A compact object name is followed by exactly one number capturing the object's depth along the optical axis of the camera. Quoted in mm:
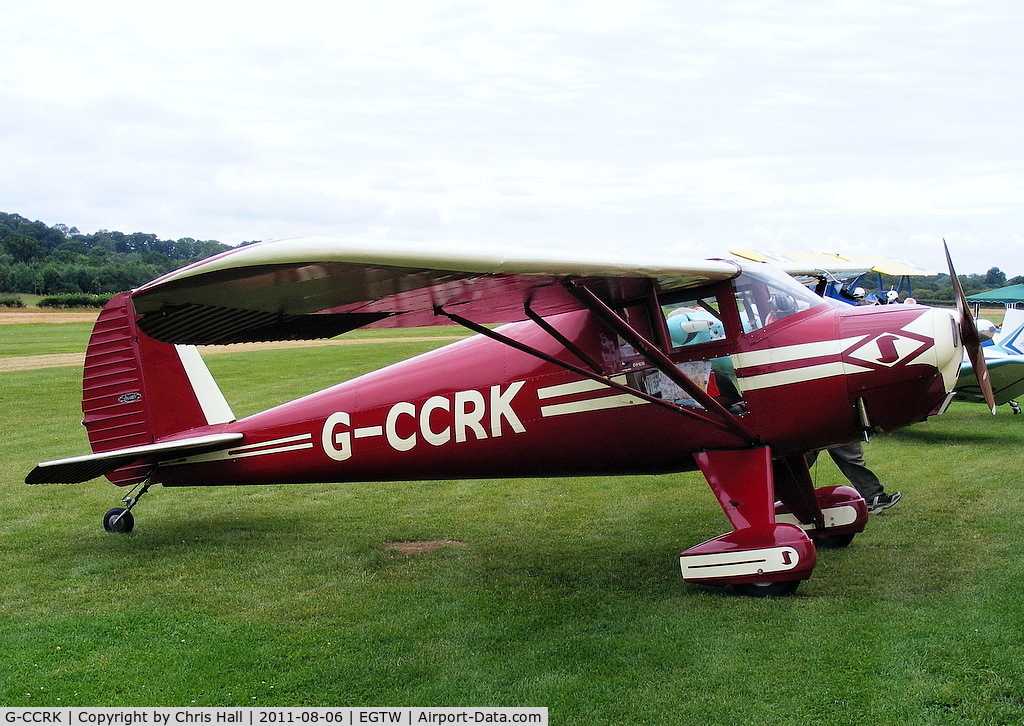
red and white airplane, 5355
